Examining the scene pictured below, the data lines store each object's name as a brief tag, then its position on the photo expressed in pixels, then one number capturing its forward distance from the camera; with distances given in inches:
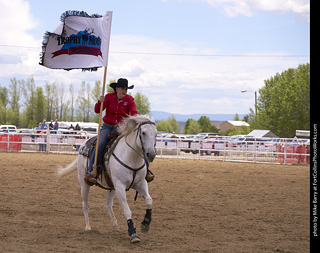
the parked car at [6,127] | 2063.2
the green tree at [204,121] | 6355.8
